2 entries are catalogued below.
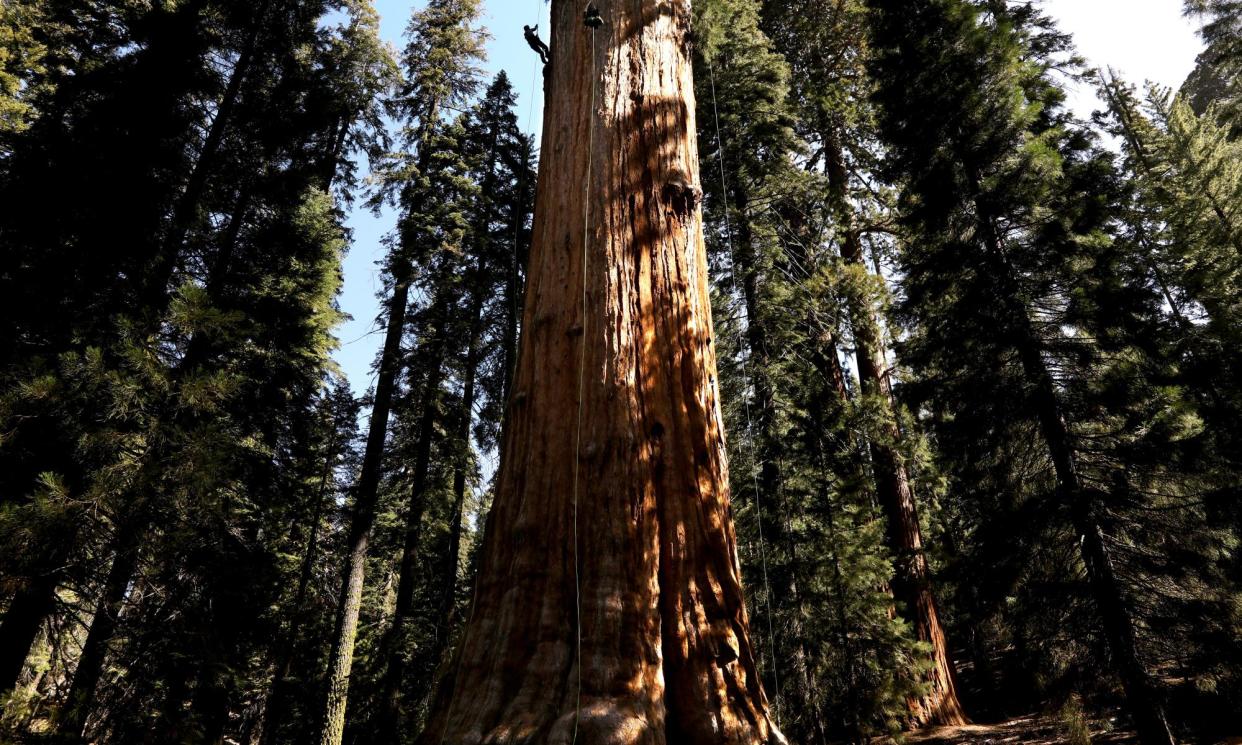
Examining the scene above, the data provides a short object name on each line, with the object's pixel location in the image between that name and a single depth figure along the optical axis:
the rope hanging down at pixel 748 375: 8.53
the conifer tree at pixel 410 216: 10.98
